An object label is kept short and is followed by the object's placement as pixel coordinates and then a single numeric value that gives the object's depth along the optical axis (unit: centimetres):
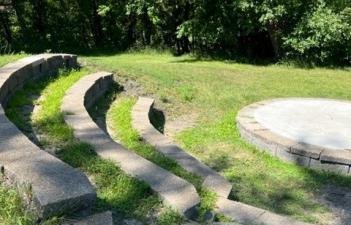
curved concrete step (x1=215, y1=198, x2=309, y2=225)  316
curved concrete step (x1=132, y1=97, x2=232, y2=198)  380
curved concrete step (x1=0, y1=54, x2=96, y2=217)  249
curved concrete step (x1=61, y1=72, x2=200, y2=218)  303
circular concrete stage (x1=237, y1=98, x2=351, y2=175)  502
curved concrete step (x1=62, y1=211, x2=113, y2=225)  250
